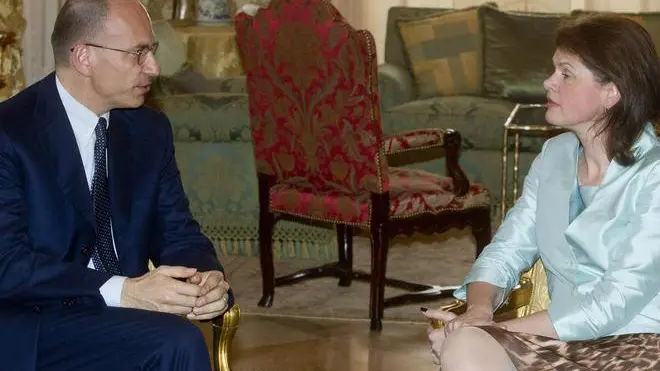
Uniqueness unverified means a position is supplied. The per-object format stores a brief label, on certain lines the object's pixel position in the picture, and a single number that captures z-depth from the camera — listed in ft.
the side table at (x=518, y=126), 16.66
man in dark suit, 8.61
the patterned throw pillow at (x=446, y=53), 24.49
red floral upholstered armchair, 14.84
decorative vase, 27.91
